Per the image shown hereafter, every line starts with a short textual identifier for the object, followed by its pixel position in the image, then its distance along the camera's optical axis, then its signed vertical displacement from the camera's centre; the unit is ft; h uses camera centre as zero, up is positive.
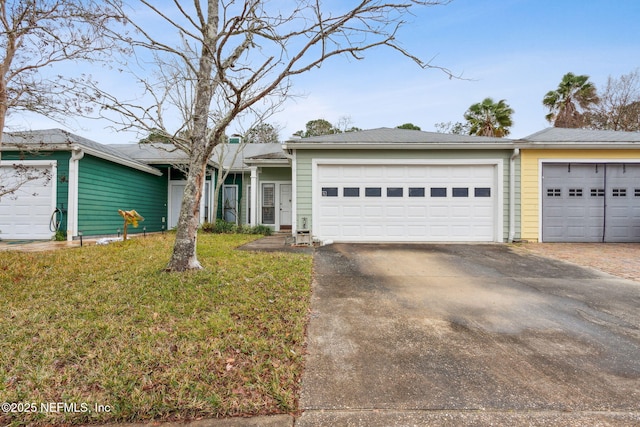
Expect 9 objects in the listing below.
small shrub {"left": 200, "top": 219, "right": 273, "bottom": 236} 34.68 -1.83
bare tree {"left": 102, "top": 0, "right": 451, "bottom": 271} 11.21 +7.14
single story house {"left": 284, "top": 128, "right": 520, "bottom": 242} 28.07 +1.99
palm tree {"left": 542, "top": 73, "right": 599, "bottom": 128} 57.57 +23.02
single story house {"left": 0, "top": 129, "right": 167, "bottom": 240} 26.53 +1.87
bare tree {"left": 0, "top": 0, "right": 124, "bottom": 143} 13.74 +8.41
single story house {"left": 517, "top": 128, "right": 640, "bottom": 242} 27.86 +2.04
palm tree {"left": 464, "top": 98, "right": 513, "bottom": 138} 57.37 +19.22
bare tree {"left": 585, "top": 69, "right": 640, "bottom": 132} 62.03 +23.08
